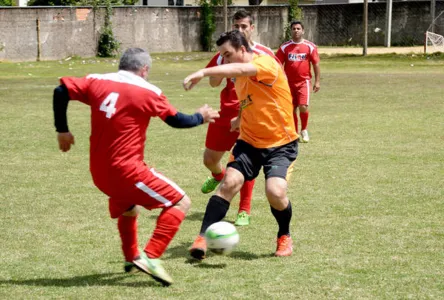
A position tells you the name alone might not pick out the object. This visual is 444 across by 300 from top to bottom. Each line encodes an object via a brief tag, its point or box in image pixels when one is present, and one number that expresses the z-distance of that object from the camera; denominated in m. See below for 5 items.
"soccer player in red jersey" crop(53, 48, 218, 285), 9.14
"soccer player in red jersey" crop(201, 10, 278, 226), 13.76
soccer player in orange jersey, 10.67
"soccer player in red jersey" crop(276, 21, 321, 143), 23.81
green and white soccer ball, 10.20
